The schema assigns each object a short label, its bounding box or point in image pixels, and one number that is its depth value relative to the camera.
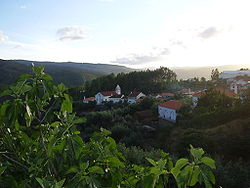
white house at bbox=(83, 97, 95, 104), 56.05
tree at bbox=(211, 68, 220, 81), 73.25
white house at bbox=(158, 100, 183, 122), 28.28
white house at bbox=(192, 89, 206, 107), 34.89
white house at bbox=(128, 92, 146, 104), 49.61
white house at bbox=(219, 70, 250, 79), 79.51
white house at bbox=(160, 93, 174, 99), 52.94
